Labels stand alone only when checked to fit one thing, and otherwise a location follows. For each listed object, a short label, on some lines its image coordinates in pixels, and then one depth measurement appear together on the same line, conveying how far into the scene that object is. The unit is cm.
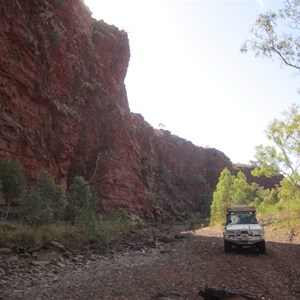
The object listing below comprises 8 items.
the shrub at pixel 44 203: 2067
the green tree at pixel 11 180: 2261
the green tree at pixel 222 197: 5188
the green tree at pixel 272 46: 1640
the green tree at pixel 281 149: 3252
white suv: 1454
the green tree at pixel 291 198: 3350
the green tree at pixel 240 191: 5398
